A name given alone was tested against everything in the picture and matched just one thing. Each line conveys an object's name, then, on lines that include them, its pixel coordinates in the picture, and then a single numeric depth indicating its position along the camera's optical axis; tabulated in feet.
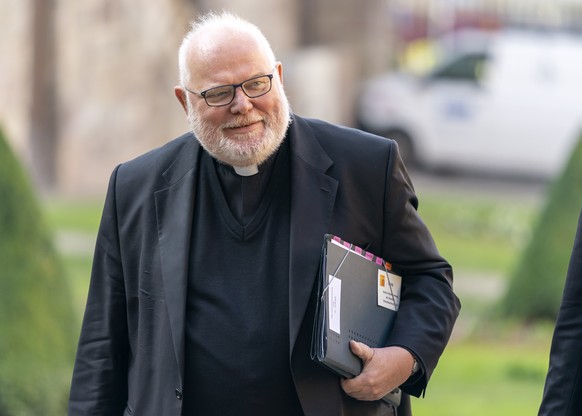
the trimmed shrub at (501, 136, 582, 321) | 55.88
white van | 114.21
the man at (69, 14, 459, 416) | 22.13
